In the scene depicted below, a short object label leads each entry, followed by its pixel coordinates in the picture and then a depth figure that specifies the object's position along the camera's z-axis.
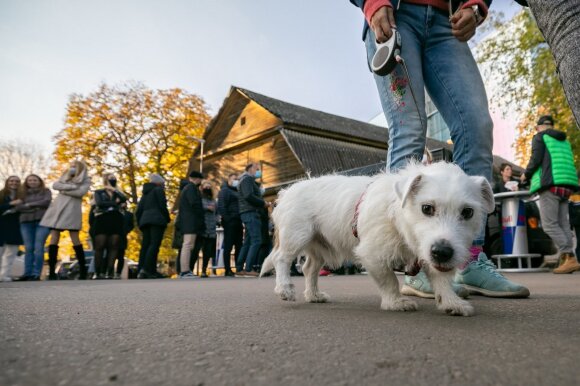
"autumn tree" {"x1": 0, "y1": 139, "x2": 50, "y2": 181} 33.19
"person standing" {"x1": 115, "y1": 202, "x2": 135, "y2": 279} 11.55
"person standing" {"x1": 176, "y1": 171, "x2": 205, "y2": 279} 9.99
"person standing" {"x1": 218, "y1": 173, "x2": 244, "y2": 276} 10.65
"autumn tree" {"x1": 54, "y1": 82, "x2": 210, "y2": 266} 28.02
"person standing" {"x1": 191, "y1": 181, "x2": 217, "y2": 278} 10.88
